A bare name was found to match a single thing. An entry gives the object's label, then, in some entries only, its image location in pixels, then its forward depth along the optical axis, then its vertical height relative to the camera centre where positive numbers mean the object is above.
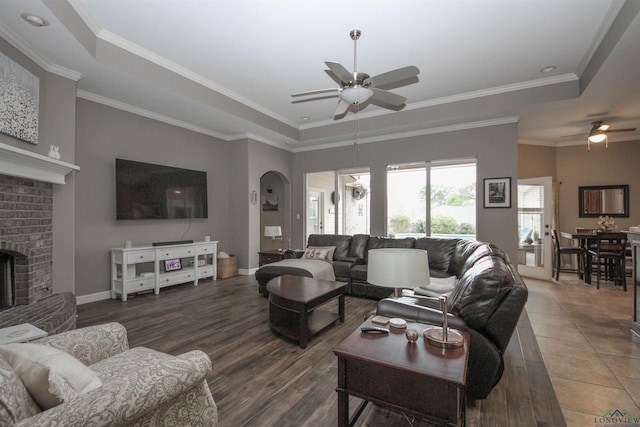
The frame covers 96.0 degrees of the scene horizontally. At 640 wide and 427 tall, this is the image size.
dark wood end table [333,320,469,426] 1.34 -0.80
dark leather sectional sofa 1.78 -0.65
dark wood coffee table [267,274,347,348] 2.87 -0.93
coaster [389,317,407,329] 1.78 -0.67
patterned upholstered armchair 0.95 -0.68
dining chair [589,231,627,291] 4.97 -0.64
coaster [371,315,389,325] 1.88 -0.69
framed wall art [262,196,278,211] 7.63 +0.36
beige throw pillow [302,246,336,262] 5.10 -0.66
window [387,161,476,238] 5.54 +0.34
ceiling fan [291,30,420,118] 2.73 +1.33
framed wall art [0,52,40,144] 2.60 +1.12
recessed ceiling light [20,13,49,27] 2.46 +1.72
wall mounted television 4.52 +0.44
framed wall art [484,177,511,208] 5.05 +0.41
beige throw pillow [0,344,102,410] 1.04 -0.60
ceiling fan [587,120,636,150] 5.07 +1.48
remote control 1.74 -0.69
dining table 5.43 -0.59
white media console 4.33 -0.84
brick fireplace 2.75 -0.20
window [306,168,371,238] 6.82 +0.38
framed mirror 6.21 +0.33
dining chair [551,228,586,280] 5.69 -0.72
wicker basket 5.75 -1.02
